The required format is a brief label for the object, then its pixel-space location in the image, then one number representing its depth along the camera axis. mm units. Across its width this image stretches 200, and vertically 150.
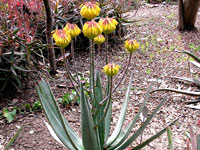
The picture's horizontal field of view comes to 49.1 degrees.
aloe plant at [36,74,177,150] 1038
